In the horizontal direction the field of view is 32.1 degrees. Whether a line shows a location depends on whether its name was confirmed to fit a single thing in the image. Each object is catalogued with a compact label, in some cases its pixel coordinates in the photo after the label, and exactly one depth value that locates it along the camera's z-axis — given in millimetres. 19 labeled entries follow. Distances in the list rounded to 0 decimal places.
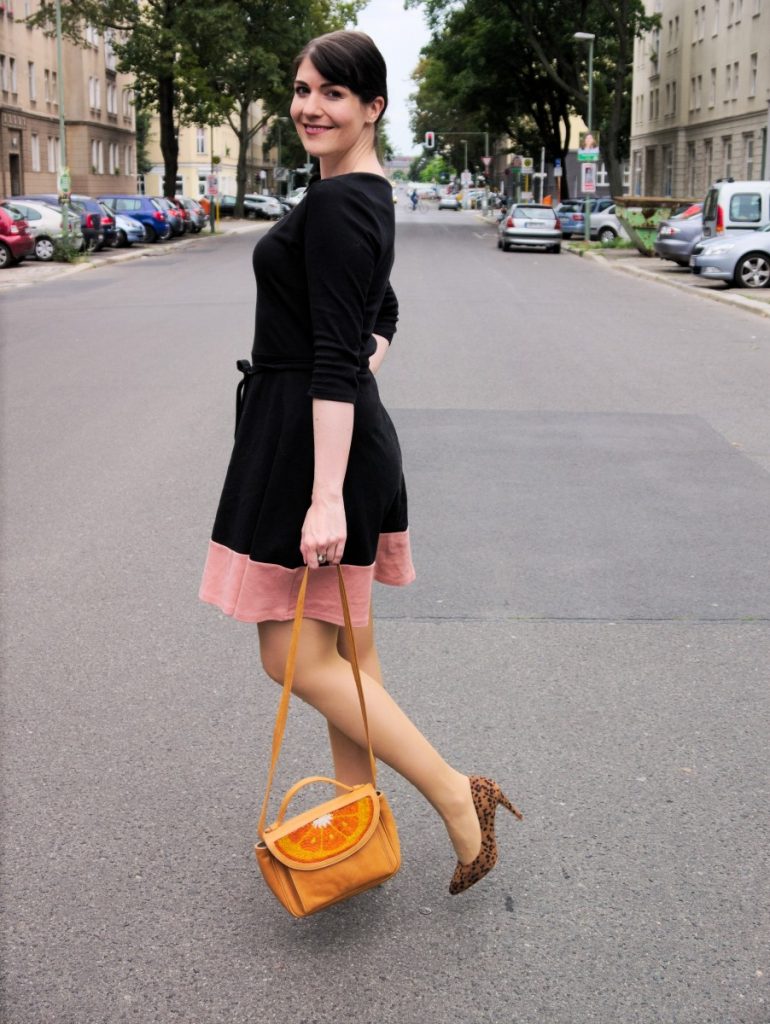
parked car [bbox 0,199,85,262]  33000
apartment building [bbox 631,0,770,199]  50781
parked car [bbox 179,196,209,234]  51719
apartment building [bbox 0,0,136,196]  56438
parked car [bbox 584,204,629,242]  48156
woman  2559
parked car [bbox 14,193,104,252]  35688
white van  25906
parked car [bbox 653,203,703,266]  28705
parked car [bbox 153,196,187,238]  46375
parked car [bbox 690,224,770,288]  23594
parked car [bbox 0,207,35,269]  30938
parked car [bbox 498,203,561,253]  41125
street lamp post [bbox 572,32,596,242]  44906
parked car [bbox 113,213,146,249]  41375
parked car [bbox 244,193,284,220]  79312
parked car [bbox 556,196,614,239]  50469
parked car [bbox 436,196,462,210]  119081
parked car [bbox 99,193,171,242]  44594
